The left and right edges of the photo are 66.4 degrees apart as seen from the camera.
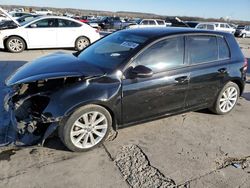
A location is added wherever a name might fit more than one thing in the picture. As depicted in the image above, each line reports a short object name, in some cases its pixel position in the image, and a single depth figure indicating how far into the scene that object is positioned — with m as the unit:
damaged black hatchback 2.35
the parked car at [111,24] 23.64
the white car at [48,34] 7.41
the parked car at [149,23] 20.09
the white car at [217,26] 18.76
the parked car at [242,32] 23.84
